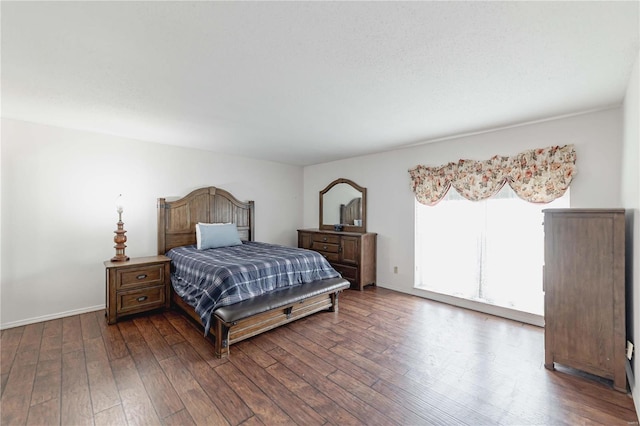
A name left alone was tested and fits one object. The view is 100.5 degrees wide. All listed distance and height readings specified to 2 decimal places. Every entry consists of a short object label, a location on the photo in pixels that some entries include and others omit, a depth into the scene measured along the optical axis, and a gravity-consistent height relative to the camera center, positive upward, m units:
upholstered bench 2.39 -0.99
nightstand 3.06 -0.89
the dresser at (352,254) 4.43 -0.70
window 3.13 -0.45
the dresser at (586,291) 2.00 -0.60
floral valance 2.88 +0.49
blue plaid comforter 2.60 -0.66
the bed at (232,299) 2.46 -0.86
